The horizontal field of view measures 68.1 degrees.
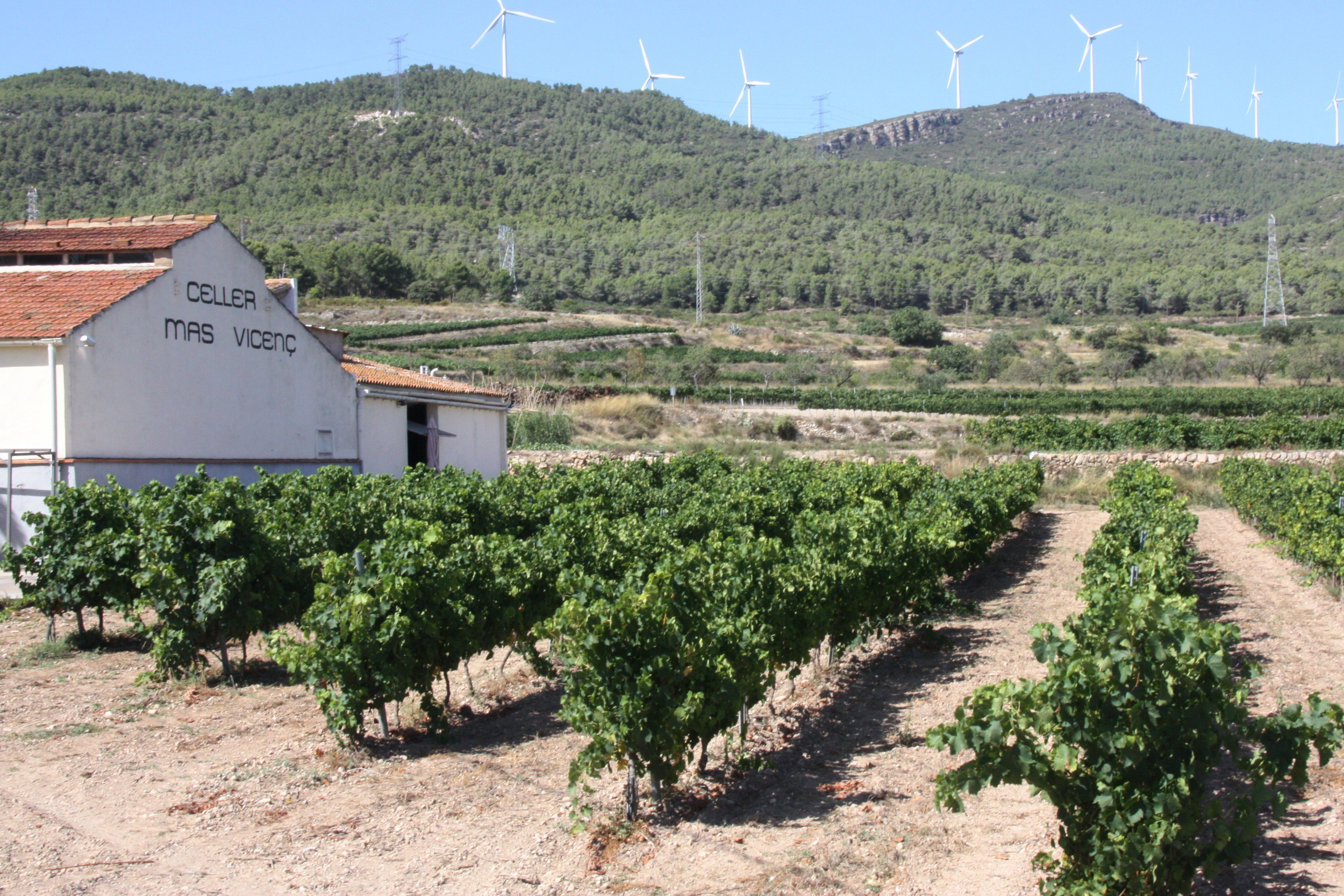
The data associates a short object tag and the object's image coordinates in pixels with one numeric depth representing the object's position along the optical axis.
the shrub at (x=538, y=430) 36.66
